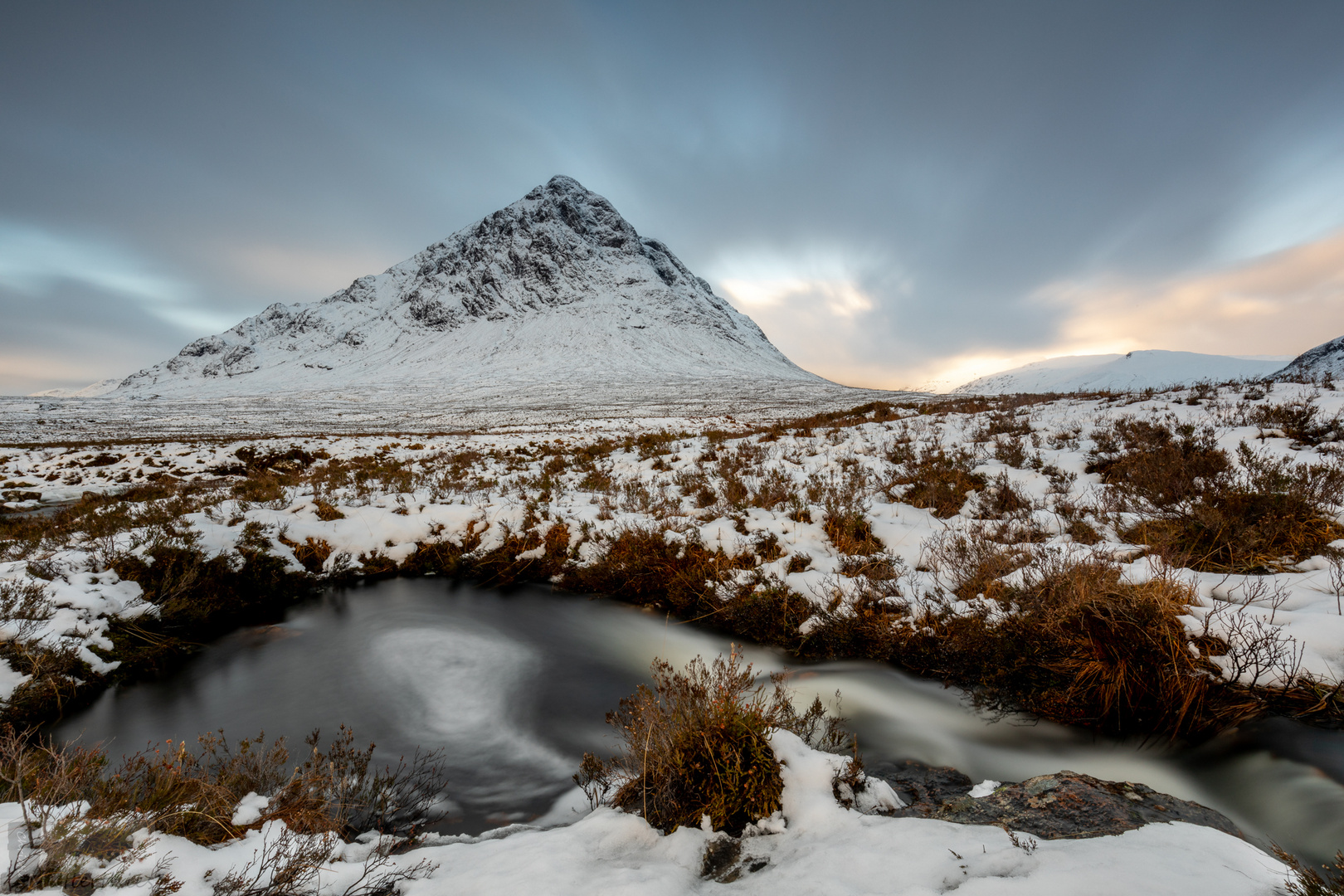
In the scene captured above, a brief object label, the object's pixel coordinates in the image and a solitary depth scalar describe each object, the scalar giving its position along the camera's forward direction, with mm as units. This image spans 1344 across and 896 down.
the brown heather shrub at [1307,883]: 1629
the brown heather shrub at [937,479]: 7223
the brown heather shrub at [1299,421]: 7112
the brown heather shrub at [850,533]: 6133
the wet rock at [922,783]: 2926
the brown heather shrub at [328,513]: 8384
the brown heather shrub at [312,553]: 7410
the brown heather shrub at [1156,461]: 6023
